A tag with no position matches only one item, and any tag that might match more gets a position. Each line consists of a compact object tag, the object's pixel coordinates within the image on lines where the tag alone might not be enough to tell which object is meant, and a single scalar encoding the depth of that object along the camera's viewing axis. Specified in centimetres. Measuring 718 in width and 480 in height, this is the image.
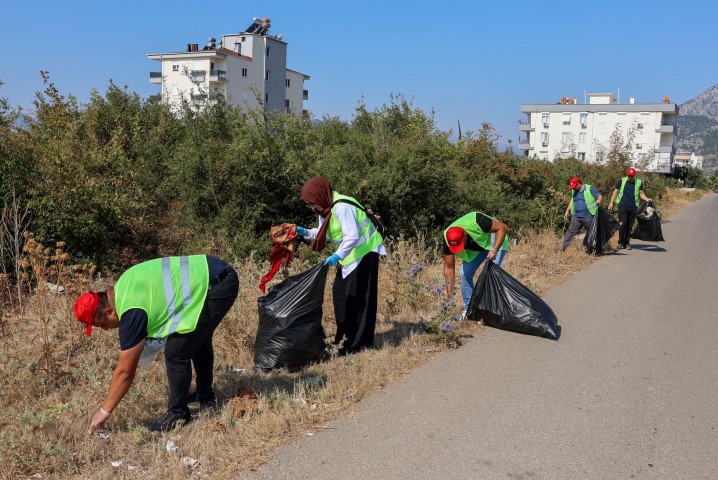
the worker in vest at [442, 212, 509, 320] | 667
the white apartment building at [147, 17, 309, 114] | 6594
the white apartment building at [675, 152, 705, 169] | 14829
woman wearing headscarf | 545
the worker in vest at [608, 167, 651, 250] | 1372
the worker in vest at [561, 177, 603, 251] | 1226
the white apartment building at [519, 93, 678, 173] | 8238
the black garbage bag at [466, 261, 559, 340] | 657
